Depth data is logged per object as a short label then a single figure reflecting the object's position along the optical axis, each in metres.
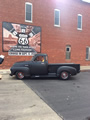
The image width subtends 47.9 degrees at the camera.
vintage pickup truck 7.27
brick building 10.50
